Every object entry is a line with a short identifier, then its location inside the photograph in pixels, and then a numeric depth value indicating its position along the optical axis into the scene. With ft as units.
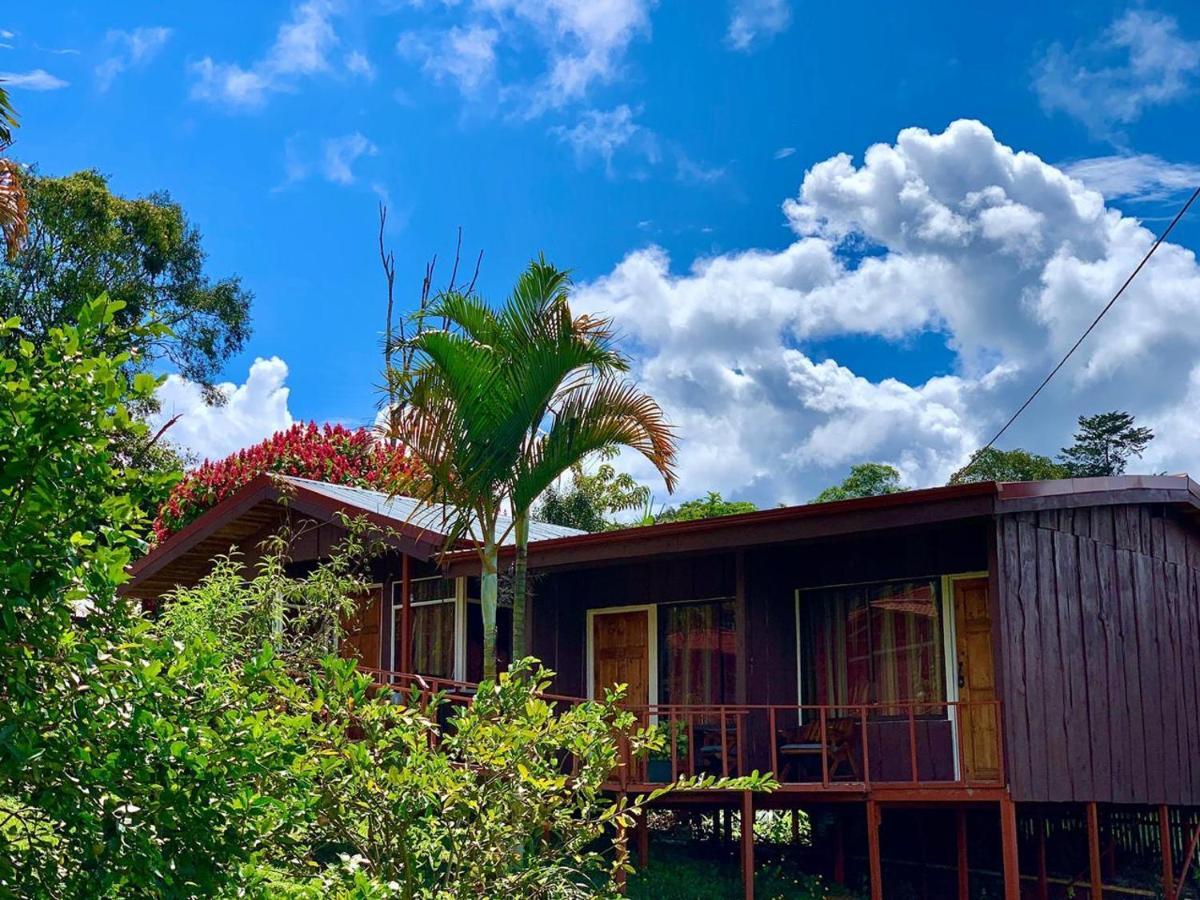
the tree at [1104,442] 157.17
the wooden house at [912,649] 38.96
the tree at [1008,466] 140.26
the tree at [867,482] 140.36
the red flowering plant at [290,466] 82.12
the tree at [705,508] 111.26
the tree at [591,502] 102.32
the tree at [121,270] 100.27
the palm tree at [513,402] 40.75
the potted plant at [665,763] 43.65
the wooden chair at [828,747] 41.29
